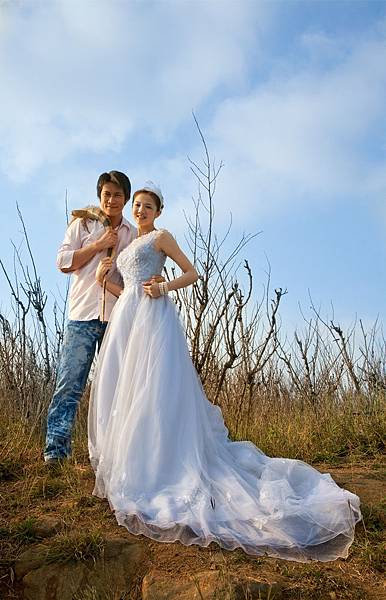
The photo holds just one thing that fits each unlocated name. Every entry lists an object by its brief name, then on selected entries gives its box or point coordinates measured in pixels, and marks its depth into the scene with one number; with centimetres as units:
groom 421
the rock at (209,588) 276
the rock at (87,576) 312
